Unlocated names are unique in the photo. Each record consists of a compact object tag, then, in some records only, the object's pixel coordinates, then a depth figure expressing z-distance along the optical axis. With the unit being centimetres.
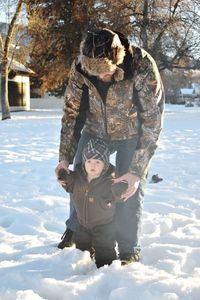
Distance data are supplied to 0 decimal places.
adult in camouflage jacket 308
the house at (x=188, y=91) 9544
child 332
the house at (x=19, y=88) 3122
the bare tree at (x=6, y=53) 2144
